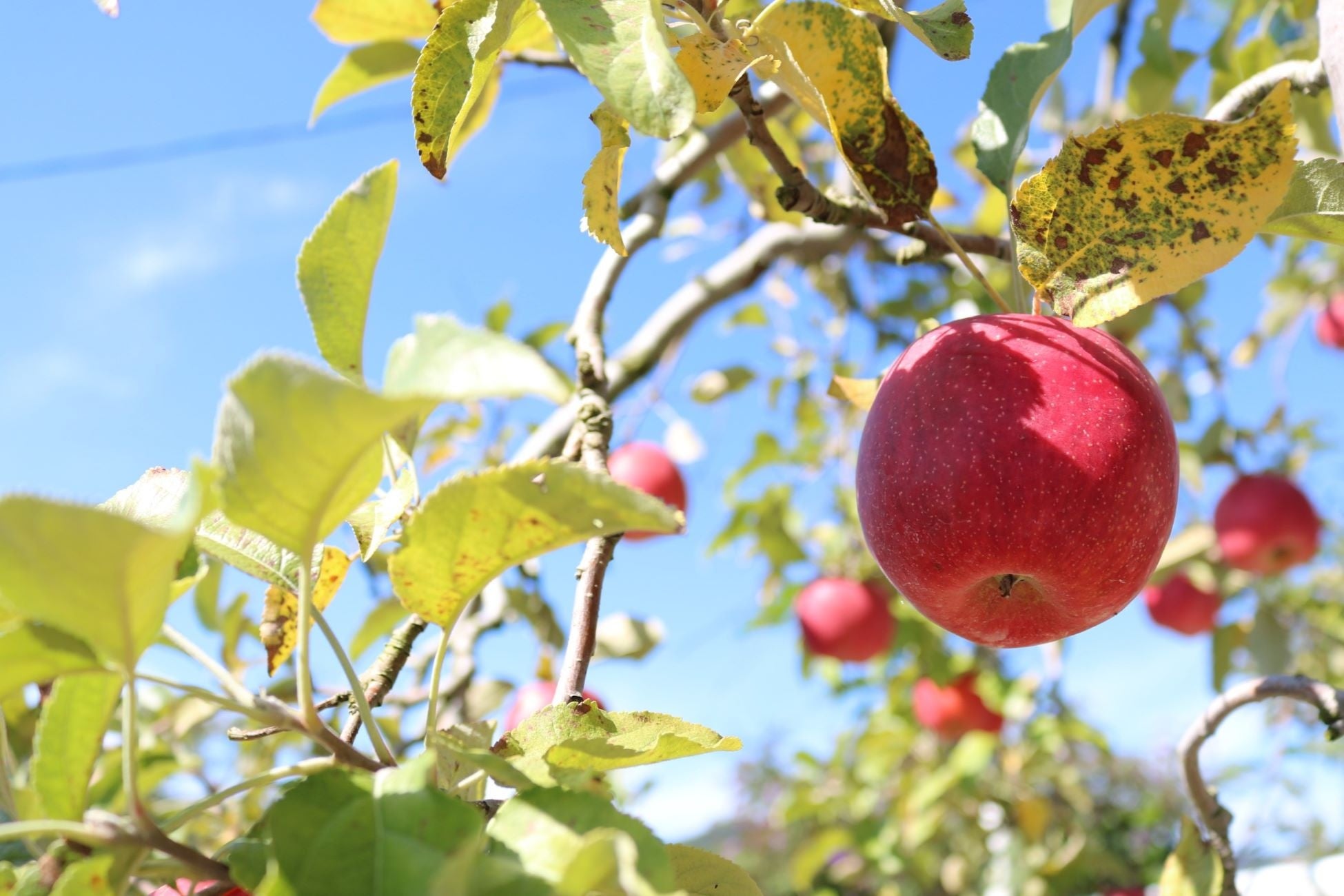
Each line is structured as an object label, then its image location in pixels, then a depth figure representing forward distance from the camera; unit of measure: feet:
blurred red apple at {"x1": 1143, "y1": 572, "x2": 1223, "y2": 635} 7.22
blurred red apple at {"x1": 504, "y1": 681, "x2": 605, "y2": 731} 5.35
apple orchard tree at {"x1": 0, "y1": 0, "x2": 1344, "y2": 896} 1.20
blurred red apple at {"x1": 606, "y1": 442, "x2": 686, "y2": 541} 6.15
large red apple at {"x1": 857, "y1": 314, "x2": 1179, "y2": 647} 2.05
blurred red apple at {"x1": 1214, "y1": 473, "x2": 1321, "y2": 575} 5.98
